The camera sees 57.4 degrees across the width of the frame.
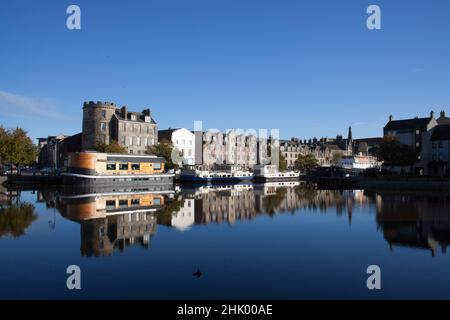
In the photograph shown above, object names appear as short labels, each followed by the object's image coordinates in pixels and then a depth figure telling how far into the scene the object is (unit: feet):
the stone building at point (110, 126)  261.44
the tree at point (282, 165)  384.66
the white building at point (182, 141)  314.96
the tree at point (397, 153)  242.78
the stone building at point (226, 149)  347.15
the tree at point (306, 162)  428.97
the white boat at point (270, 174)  315.37
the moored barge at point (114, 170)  184.03
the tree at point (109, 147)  236.02
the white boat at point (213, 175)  262.65
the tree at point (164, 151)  263.29
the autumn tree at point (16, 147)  209.67
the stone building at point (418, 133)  272.92
